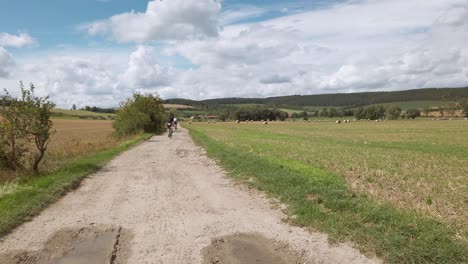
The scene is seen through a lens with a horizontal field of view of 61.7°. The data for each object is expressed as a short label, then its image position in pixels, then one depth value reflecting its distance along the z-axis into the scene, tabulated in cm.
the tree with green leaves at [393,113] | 15000
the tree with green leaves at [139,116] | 4469
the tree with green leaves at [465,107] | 14700
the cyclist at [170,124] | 3755
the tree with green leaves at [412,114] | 15175
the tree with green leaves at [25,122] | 1455
